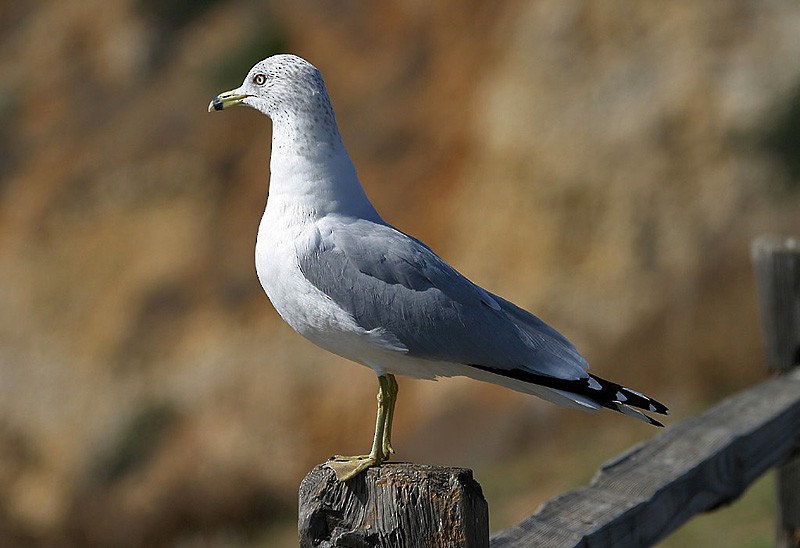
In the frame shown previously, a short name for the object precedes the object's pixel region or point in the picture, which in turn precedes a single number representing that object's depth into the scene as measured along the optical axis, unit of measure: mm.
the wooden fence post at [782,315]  7937
